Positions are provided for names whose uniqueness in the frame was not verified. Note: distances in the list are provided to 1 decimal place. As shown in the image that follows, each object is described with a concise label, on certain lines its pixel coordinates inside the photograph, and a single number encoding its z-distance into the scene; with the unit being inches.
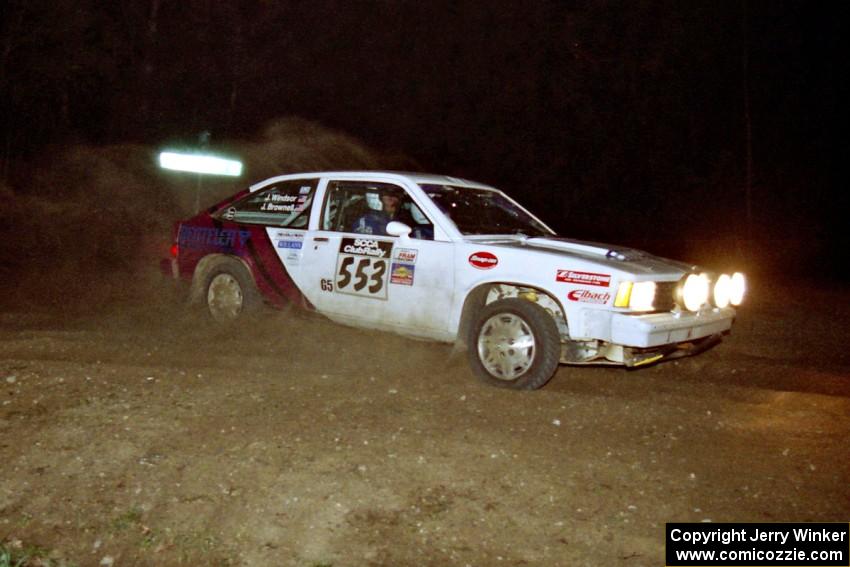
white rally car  222.1
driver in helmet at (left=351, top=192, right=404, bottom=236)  267.7
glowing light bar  500.4
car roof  265.1
